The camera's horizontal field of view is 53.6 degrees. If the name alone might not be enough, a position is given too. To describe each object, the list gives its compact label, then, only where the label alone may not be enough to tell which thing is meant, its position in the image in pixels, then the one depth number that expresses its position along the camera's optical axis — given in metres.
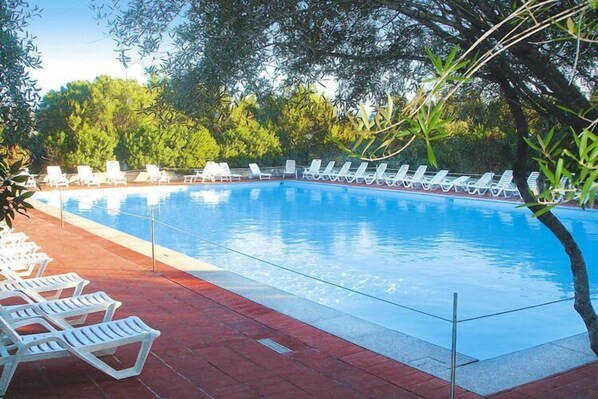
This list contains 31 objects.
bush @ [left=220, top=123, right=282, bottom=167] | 28.19
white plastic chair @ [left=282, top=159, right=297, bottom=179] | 27.81
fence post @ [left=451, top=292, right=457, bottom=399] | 3.90
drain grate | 5.13
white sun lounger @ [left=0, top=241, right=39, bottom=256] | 7.67
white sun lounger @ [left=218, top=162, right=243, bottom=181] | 26.12
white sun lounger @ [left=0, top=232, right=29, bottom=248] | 8.46
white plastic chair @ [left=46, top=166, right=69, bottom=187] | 22.22
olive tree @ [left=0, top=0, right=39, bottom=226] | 3.78
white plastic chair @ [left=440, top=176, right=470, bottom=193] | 20.30
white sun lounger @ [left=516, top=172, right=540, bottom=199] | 17.36
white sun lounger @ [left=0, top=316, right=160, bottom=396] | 4.01
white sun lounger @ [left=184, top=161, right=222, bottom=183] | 25.74
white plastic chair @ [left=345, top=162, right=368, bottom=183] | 24.25
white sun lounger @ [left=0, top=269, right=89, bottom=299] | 5.70
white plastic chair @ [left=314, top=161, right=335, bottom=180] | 25.87
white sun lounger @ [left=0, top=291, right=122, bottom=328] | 4.86
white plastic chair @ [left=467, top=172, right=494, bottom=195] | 19.47
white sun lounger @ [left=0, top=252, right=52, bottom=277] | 7.00
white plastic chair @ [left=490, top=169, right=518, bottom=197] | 18.88
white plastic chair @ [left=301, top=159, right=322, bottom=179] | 26.56
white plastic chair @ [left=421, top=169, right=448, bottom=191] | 21.28
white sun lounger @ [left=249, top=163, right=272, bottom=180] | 27.12
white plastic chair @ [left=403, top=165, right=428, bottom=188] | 21.97
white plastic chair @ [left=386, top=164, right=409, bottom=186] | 22.65
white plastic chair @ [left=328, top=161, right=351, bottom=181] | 25.14
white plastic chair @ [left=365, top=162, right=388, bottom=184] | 23.20
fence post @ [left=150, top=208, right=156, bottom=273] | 8.20
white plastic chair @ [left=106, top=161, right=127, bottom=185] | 23.84
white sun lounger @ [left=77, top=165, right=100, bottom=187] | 23.17
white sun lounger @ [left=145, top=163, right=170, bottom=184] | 24.97
